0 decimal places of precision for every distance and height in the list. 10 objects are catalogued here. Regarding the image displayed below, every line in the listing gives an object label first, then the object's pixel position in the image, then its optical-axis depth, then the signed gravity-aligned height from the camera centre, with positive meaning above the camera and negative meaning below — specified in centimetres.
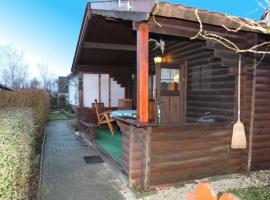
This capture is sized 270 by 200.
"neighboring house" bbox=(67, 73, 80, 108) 1855 +0
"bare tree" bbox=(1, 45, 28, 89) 2989 +364
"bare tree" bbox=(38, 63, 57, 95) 3841 +256
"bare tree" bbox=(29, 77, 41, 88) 3624 +200
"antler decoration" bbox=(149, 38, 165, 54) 745 +153
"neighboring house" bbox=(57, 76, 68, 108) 3385 +137
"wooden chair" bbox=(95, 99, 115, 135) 866 -80
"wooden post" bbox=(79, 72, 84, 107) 1043 +23
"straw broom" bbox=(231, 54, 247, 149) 478 -76
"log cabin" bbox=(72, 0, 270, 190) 410 -4
